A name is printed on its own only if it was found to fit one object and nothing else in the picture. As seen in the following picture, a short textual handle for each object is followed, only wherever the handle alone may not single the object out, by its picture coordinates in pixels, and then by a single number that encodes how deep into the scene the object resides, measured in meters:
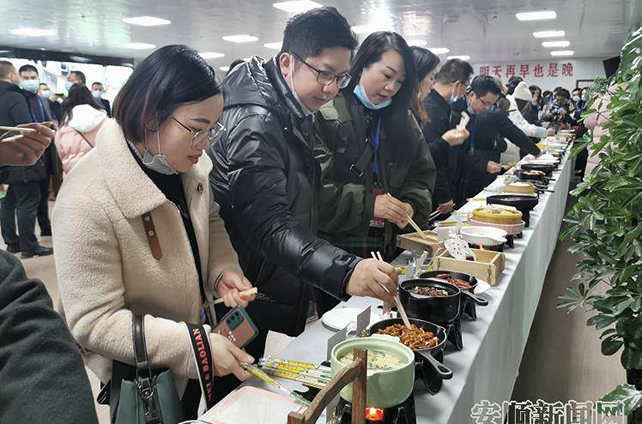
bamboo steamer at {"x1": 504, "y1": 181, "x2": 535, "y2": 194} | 2.97
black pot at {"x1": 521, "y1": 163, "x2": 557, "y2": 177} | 3.85
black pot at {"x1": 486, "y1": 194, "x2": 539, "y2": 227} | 2.58
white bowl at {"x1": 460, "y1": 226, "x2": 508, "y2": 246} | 1.99
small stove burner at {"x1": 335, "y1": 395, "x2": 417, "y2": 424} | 0.92
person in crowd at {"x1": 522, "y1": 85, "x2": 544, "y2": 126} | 7.00
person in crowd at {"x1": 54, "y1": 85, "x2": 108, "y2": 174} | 3.25
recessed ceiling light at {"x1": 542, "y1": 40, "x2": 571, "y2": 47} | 11.52
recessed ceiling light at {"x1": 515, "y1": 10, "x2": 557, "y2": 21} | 7.88
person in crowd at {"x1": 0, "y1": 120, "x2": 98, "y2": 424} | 0.49
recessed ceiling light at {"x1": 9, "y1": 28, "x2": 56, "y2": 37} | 9.41
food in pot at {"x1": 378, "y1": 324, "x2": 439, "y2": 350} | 1.14
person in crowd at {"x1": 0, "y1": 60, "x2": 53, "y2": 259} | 4.22
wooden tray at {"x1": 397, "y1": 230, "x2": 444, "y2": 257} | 1.95
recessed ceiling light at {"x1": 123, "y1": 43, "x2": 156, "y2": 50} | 11.42
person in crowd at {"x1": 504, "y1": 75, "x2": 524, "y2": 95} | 6.69
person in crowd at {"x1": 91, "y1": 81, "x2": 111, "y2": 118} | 7.76
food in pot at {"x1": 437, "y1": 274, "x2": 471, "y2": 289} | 1.52
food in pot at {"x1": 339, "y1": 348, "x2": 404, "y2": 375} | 0.96
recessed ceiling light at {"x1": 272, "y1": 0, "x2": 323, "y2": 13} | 6.99
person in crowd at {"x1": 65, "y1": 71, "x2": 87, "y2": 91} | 4.84
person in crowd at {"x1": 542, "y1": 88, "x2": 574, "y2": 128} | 8.83
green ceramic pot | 0.90
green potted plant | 1.45
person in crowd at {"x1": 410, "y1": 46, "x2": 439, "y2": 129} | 2.73
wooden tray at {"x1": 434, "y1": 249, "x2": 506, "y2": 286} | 1.72
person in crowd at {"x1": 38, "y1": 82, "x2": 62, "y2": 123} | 7.39
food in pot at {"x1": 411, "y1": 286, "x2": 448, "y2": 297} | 1.36
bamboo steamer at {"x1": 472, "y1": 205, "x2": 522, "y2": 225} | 2.24
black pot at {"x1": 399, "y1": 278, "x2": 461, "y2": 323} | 1.27
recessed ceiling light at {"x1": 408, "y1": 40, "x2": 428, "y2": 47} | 10.92
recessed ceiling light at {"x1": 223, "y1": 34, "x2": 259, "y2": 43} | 10.18
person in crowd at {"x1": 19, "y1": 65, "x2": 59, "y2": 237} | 4.95
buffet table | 1.09
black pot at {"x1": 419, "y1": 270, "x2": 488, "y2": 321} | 1.43
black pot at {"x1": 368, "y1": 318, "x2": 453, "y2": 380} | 1.05
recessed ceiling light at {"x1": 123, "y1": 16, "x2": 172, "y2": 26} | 8.14
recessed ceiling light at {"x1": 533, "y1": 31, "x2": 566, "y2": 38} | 9.96
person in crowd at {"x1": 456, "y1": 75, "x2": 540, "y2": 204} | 4.09
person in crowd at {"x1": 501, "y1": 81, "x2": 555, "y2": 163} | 5.32
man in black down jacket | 1.28
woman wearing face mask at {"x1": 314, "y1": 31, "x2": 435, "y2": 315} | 1.83
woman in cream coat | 1.01
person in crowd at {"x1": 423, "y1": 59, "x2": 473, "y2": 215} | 3.14
